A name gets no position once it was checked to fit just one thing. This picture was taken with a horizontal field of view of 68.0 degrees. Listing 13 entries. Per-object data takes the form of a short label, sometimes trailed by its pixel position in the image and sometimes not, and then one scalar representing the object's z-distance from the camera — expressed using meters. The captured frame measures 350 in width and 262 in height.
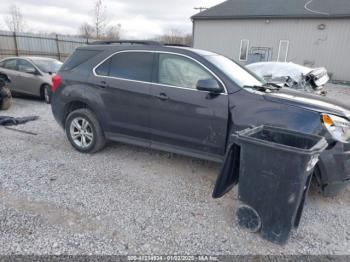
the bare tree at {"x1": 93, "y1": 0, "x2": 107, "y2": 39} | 30.25
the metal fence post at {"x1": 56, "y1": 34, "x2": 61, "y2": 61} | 17.35
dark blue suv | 2.85
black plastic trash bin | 2.16
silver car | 7.82
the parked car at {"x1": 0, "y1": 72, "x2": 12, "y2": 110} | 6.72
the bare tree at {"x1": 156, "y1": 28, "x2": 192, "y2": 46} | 32.98
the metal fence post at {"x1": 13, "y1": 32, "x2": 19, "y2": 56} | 14.75
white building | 16.91
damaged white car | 7.30
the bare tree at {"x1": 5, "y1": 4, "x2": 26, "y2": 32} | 35.91
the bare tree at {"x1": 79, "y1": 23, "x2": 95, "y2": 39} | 32.09
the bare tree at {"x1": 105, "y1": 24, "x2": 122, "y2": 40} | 32.74
